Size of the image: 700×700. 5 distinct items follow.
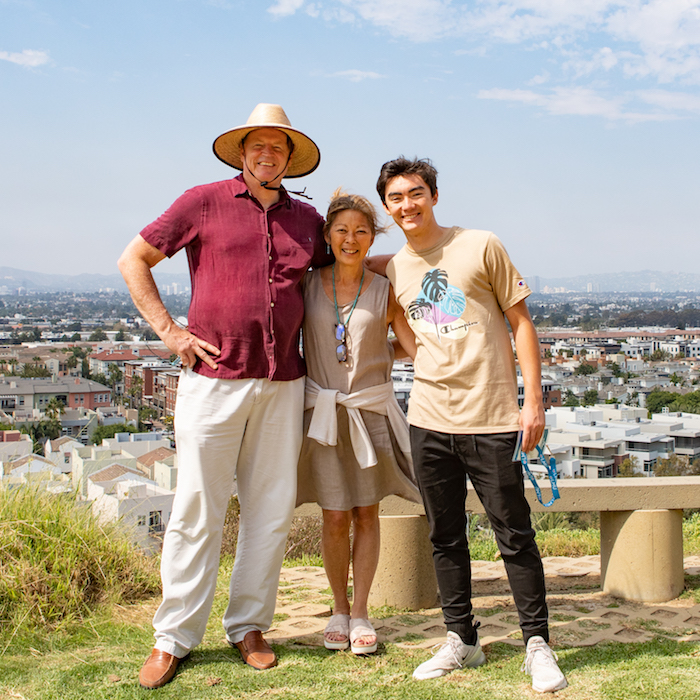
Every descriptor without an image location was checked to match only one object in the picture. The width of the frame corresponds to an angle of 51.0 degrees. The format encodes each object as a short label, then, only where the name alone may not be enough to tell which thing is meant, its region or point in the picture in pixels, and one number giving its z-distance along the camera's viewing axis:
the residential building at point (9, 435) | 40.57
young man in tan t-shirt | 2.32
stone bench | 3.16
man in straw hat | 2.42
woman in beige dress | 2.56
